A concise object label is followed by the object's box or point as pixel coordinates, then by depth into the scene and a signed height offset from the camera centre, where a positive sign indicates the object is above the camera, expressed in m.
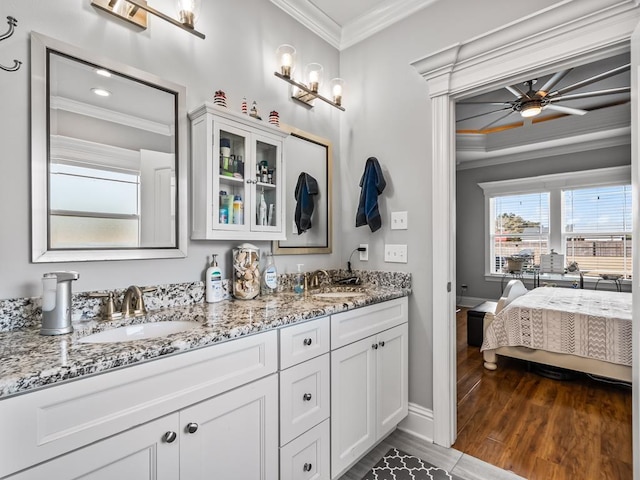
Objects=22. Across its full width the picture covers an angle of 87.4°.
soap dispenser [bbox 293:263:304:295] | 2.01 -0.28
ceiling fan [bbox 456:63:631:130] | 2.84 +1.30
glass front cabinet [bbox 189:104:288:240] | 1.58 +0.32
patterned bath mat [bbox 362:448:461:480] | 1.71 -1.22
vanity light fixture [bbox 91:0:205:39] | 1.37 +0.97
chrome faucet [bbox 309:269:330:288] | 2.24 -0.27
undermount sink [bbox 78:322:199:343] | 1.20 -0.35
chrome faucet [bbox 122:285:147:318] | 1.35 -0.25
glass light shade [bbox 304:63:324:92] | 2.17 +1.07
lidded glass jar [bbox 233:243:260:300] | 1.75 -0.18
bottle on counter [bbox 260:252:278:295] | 1.93 -0.23
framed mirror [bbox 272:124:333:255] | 2.17 +0.30
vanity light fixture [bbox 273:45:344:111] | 2.00 +1.03
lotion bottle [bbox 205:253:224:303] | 1.65 -0.22
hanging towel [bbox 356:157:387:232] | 2.18 +0.30
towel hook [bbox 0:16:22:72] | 1.15 +0.71
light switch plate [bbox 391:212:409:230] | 2.17 +0.12
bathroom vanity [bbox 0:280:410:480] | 0.79 -0.48
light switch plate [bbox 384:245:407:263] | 2.18 -0.10
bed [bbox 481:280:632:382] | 2.61 -0.81
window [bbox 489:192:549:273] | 5.45 +0.17
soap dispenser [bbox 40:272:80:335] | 1.07 -0.21
